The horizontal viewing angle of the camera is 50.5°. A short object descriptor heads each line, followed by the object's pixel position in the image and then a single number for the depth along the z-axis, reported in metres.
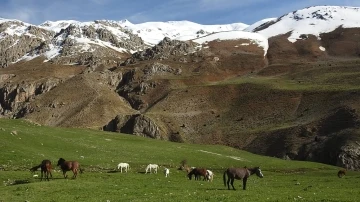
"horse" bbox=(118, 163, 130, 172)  46.13
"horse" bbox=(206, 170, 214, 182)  42.41
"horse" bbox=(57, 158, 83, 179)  36.38
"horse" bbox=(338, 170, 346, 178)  53.88
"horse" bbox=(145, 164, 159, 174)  47.21
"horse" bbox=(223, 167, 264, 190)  31.77
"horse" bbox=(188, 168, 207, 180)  42.78
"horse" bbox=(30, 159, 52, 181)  35.59
